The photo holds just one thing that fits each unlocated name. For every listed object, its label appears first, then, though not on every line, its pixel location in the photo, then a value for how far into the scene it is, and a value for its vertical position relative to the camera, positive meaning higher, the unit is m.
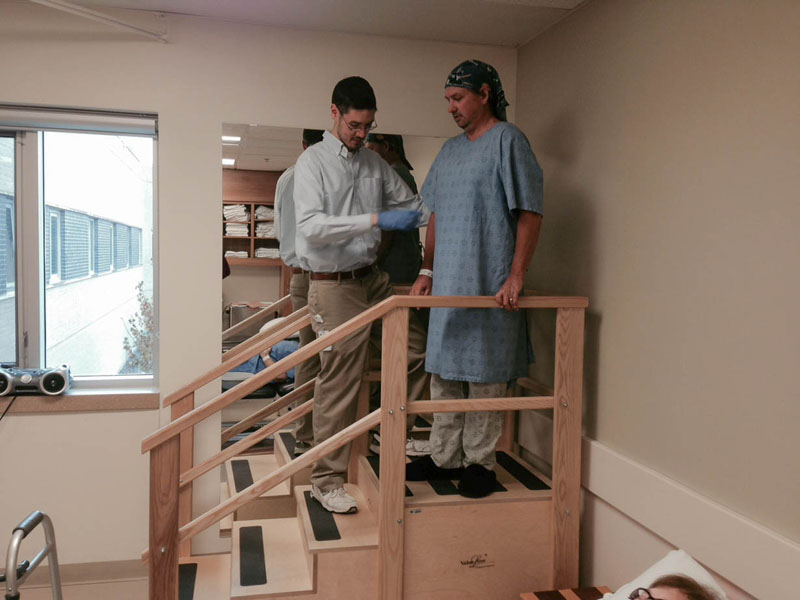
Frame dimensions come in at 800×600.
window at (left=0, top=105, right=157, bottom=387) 3.02 +0.00
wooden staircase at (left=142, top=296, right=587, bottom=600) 2.20 -0.94
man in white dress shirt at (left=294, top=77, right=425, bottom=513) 2.55 +0.02
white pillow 1.70 -0.80
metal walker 1.56 -0.78
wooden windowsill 2.91 -0.67
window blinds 2.87 +0.55
